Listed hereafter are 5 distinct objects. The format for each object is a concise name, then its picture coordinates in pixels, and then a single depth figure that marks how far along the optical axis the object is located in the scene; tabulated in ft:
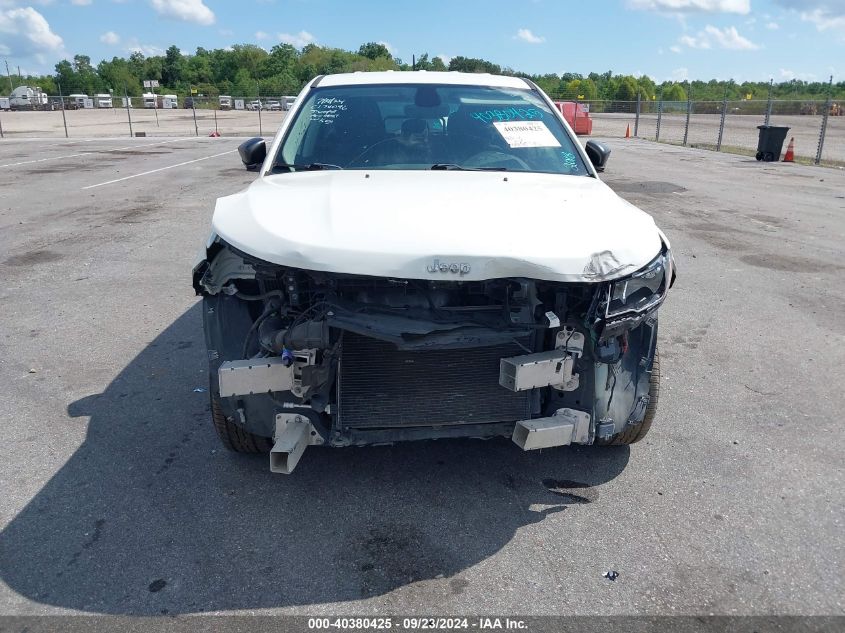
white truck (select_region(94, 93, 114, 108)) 204.85
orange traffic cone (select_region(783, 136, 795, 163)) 64.28
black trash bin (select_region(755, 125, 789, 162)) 63.93
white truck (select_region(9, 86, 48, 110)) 193.88
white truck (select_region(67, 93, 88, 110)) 208.33
